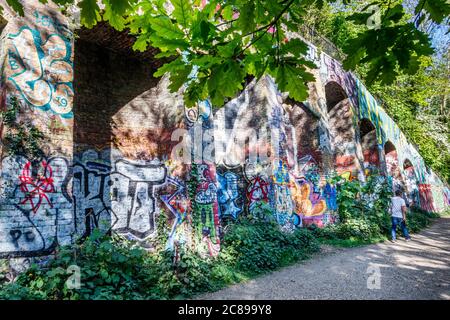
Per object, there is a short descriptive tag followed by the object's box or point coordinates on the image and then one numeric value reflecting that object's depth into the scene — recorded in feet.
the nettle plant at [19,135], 14.73
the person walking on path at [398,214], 31.99
